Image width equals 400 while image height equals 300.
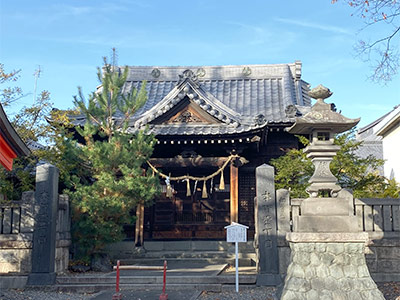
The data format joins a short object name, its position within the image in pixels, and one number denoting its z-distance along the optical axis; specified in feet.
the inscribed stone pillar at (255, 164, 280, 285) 38.40
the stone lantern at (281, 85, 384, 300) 28.58
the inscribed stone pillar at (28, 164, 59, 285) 39.06
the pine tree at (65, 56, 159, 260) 43.55
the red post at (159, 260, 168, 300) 31.82
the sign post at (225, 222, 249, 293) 37.04
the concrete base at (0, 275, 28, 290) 38.99
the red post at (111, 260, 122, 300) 31.99
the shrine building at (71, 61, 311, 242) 54.70
